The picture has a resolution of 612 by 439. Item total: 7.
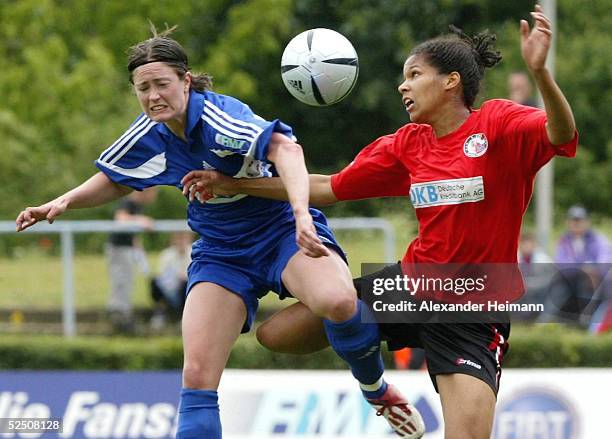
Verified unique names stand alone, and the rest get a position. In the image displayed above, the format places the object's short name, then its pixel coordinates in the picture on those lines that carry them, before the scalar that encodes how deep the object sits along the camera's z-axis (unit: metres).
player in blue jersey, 10.95
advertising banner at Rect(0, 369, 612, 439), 17.34
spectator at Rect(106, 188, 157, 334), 22.92
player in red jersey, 10.70
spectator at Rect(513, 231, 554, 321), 19.84
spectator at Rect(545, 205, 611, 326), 20.67
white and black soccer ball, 12.05
